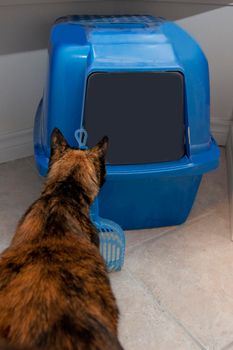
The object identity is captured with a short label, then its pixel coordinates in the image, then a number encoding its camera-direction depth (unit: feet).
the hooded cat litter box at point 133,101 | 3.37
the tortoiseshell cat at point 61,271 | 1.78
